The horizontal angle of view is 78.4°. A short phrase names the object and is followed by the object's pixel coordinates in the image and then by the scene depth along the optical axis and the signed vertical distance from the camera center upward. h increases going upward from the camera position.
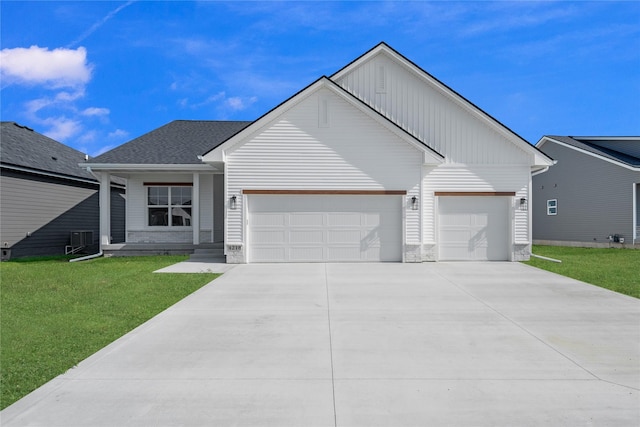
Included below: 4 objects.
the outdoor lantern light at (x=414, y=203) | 13.12 +0.63
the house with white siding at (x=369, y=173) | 12.95 +1.67
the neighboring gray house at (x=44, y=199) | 16.31 +1.15
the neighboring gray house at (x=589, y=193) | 19.80 +1.57
